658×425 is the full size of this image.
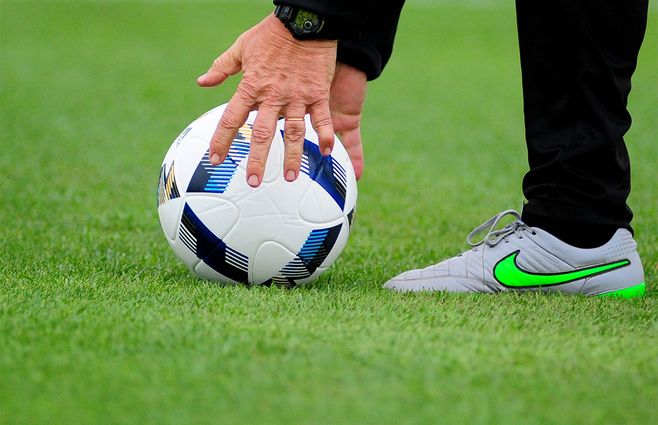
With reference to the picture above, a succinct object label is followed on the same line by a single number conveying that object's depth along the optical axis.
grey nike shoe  5.63
